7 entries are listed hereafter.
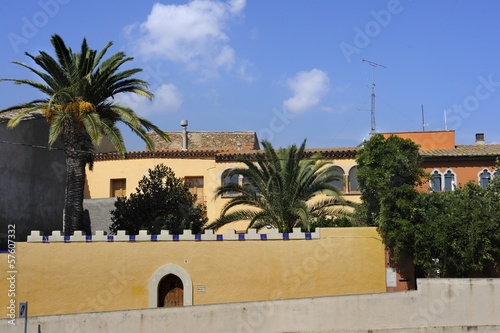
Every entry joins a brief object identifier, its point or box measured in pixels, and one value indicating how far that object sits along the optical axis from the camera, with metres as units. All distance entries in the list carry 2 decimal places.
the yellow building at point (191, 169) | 31.62
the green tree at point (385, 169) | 21.17
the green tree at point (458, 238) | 20.12
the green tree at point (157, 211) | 24.70
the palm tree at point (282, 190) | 23.75
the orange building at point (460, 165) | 28.70
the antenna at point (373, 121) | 34.10
